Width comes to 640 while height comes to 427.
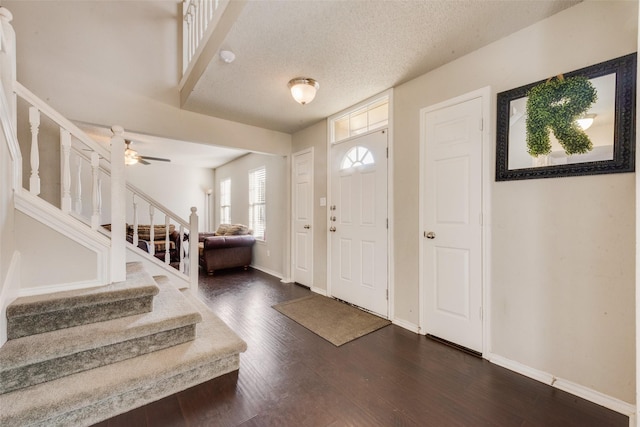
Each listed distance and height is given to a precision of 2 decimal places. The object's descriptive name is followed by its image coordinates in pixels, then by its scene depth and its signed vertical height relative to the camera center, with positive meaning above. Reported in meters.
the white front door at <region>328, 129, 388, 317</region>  2.85 -0.10
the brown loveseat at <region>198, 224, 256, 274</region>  4.75 -0.71
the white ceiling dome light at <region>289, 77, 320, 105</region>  2.45 +1.19
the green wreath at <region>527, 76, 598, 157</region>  1.62 +0.67
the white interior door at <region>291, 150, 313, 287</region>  3.85 -0.08
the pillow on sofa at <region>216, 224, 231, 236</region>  5.75 -0.39
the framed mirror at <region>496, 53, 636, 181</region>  1.49 +0.58
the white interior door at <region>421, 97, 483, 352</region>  2.10 -0.08
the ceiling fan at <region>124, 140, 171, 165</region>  4.55 +1.02
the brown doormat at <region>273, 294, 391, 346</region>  2.45 -1.14
